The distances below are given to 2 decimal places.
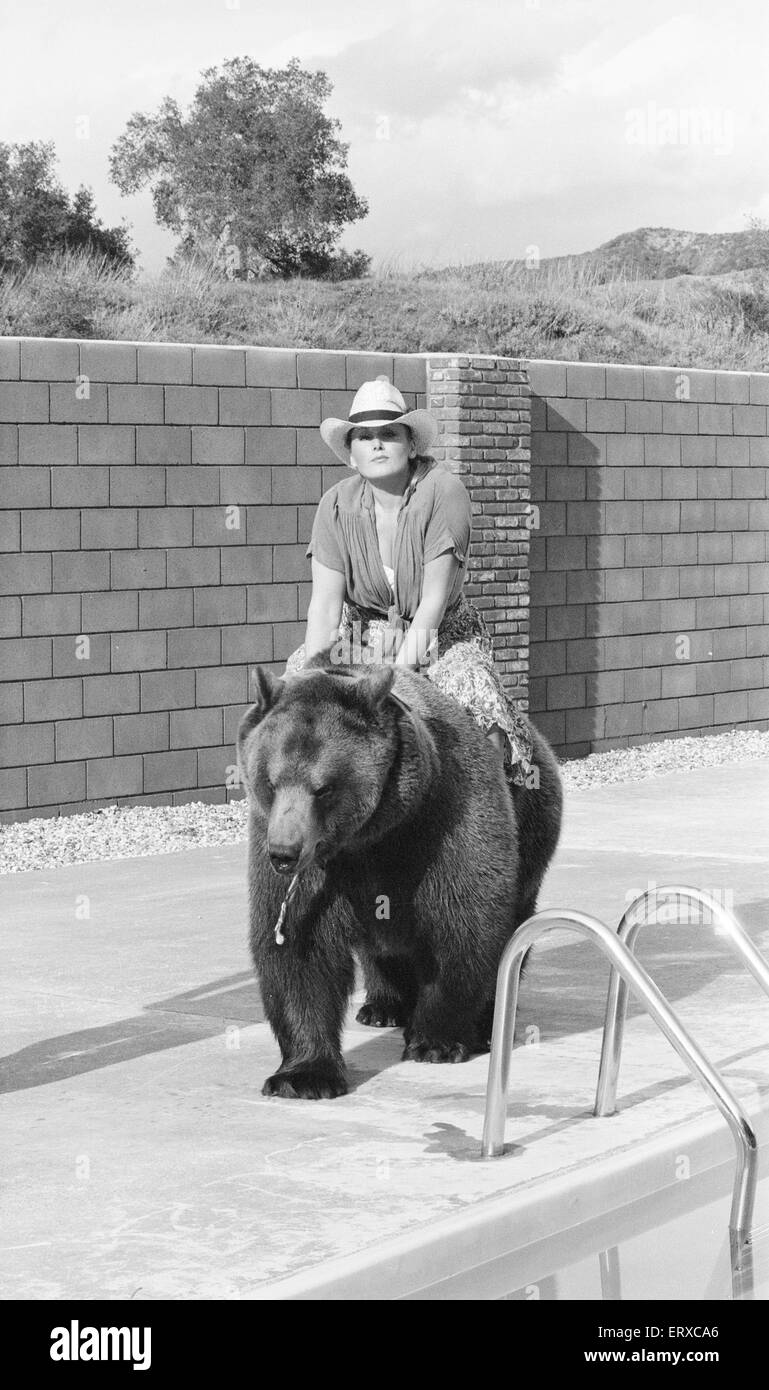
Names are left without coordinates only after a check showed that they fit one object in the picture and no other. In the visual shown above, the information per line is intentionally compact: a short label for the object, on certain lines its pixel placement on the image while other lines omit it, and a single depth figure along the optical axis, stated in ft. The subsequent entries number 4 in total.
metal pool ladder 15.84
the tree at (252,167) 115.55
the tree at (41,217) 96.02
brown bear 17.62
